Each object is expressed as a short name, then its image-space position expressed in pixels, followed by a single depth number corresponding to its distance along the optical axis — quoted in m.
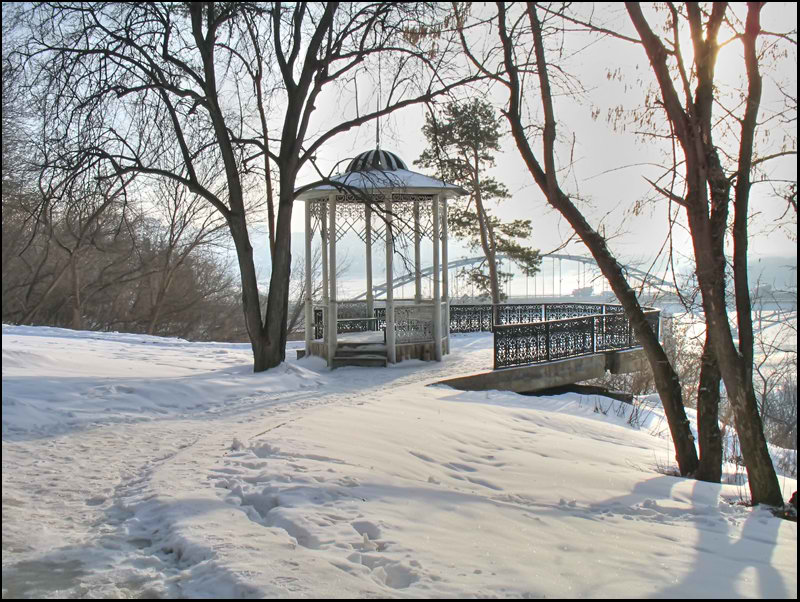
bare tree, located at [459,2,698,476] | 7.47
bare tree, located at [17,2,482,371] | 10.71
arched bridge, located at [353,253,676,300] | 50.49
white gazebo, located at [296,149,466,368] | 13.80
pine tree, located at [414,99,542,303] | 29.64
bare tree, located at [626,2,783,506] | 6.25
